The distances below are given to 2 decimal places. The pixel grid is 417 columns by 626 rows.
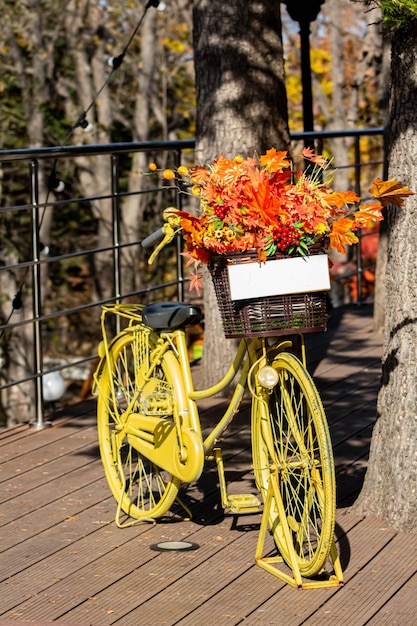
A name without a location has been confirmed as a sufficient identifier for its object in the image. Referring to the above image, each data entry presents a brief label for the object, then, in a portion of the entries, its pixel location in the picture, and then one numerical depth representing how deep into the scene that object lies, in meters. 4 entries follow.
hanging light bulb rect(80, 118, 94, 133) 11.28
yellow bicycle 6.06
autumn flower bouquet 5.89
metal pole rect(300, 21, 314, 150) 14.84
